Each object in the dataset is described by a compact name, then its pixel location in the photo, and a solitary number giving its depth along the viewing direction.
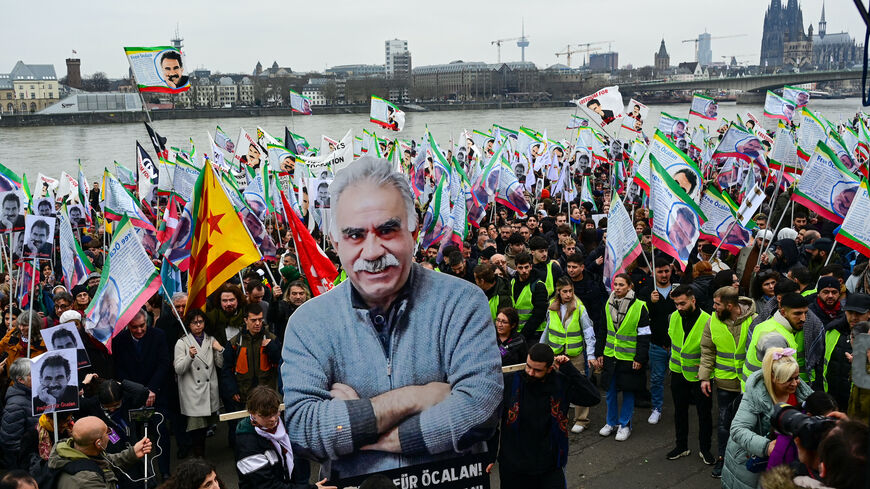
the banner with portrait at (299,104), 20.62
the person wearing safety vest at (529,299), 7.32
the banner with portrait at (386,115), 18.88
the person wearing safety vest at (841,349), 5.51
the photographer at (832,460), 2.86
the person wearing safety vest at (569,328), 6.59
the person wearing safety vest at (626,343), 6.74
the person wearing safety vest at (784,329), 5.30
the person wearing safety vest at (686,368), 6.31
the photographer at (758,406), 4.32
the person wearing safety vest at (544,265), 8.04
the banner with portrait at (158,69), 9.45
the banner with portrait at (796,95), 18.92
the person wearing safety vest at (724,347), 5.98
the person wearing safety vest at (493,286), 7.00
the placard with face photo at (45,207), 11.14
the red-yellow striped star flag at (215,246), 5.56
